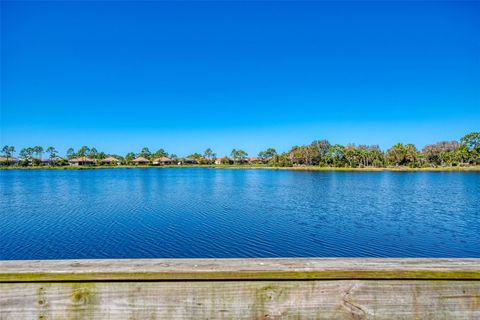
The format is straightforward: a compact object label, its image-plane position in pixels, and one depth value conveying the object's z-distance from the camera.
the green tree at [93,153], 152.00
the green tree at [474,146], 93.44
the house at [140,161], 151.06
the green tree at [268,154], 168.88
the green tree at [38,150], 136.30
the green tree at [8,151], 132.50
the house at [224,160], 171.88
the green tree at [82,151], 147.62
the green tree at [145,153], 162.12
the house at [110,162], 149.84
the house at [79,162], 143.38
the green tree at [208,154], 175.21
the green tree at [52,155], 141.43
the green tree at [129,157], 150.79
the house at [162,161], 158.50
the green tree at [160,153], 166.38
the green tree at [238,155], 169.62
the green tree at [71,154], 155.12
